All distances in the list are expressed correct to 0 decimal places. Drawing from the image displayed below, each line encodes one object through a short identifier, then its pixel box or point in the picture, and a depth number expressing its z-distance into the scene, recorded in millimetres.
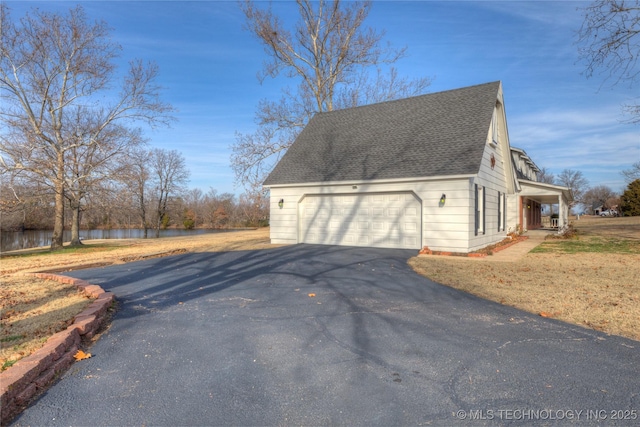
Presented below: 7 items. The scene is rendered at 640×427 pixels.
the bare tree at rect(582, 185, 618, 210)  71738
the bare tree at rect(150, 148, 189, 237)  41294
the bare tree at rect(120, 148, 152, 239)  17219
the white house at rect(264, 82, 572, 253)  11969
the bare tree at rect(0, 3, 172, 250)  15469
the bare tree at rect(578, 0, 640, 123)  11023
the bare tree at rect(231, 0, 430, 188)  23203
